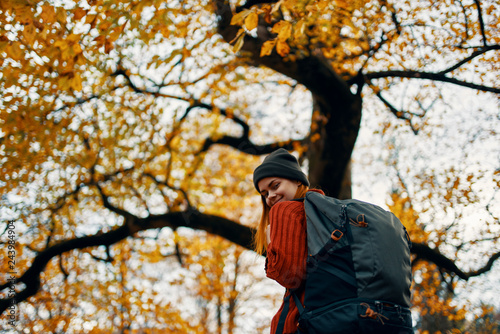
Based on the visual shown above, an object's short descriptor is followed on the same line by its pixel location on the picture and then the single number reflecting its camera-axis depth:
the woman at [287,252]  1.72
